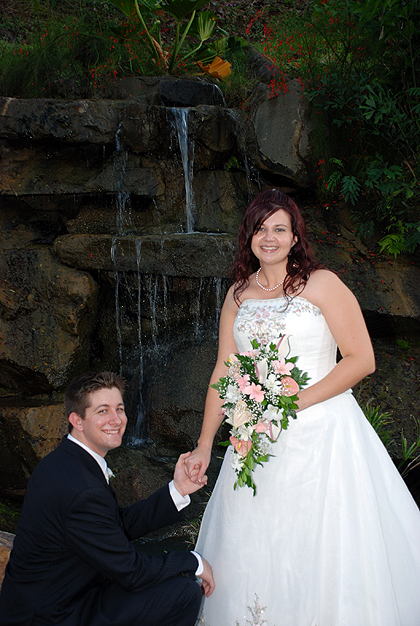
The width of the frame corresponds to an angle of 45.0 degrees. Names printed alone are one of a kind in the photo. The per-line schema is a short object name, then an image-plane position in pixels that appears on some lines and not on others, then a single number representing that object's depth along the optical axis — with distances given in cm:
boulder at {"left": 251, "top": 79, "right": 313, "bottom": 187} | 693
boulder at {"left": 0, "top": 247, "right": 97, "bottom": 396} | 605
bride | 224
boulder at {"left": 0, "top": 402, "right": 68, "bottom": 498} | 564
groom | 219
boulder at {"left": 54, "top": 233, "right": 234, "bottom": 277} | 599
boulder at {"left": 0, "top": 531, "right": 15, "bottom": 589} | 325
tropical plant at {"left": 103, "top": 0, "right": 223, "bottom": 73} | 780
